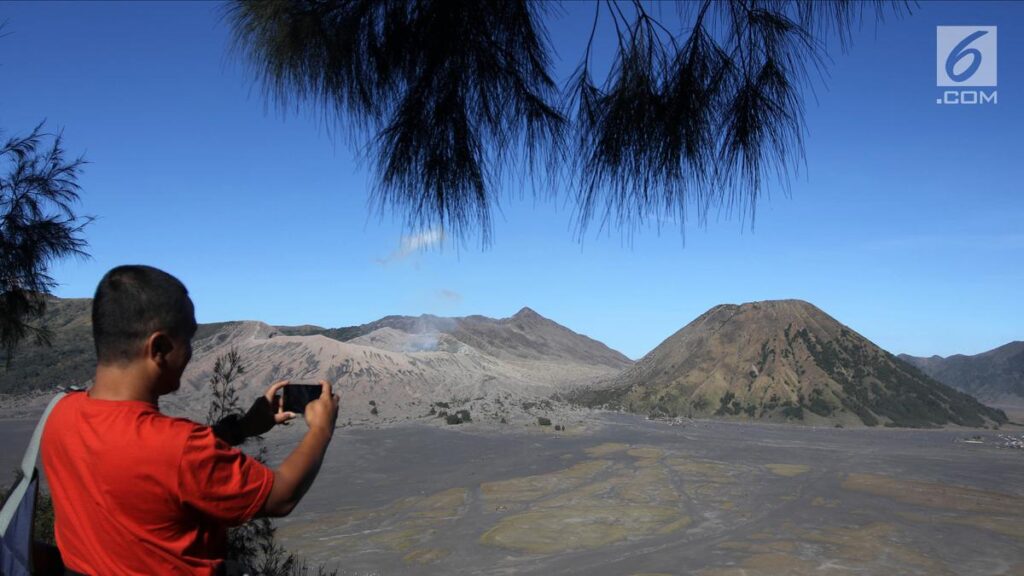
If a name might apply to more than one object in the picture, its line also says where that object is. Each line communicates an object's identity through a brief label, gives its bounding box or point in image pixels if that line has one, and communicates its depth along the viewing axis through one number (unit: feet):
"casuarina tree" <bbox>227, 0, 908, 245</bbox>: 10.39
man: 4.71
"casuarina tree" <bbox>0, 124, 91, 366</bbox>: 25.00
